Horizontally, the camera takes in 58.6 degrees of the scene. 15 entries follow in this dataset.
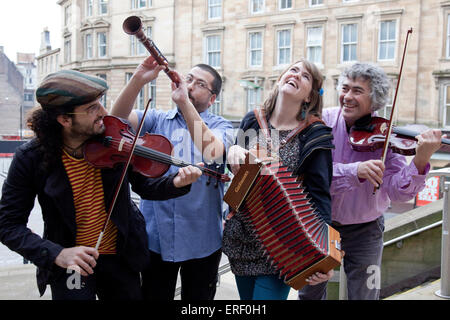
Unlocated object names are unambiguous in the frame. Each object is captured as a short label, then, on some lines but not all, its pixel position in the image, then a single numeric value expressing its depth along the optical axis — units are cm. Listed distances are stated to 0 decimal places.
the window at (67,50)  2014
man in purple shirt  237
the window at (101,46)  2103
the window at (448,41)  1578
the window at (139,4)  1966
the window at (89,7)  2073
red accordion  179
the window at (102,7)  2131
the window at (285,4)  1883
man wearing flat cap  162
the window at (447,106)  1586
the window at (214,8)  2072
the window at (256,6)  1942
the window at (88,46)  2138
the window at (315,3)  1809
